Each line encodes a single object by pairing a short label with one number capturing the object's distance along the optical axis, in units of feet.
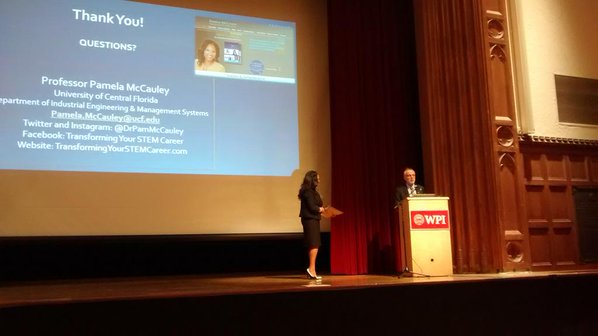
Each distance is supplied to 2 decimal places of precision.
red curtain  19.24
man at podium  16.53
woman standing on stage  16.20
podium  15.66
